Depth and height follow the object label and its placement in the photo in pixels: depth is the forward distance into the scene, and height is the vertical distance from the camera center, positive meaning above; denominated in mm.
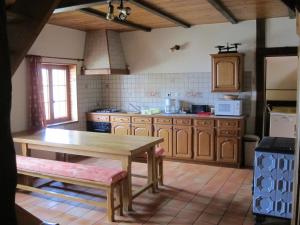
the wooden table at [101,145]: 3469 -645
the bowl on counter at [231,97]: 5391 -152
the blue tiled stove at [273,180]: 3037 -920
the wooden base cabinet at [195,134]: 5195 -795
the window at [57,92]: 5582 -21
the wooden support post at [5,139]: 805 -124
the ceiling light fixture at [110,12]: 3077 +774
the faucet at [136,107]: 6450 -370
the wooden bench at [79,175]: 3285 -940
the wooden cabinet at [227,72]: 5262 +283
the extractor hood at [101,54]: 6012 +718
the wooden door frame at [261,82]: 5254 +100
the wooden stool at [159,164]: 4215 -1023
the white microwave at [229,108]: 5258 -335
